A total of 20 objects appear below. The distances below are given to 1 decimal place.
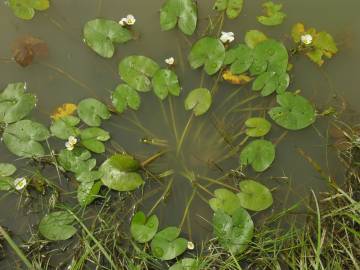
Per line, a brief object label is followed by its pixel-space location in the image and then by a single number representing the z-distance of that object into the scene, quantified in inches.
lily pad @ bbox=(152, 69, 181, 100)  94.5
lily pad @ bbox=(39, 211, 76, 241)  86.1
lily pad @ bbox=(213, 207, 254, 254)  84.5
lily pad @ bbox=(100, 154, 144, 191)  87.4
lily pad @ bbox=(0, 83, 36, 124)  92.4
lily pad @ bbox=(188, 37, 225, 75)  96.1
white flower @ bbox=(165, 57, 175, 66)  96.0
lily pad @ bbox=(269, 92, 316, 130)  92.7
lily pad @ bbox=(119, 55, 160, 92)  95.0
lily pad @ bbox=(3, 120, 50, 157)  90.5
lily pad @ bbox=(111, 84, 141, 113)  93.9
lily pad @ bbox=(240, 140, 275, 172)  90.3
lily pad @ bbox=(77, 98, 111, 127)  92.9
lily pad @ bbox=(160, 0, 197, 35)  99.5
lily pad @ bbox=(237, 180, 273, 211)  87.5
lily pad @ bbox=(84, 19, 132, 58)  97.4
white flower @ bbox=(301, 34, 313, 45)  97.7
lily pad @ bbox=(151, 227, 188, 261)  84.2
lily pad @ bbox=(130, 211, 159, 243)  85.9
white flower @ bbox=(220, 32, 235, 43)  97.1
